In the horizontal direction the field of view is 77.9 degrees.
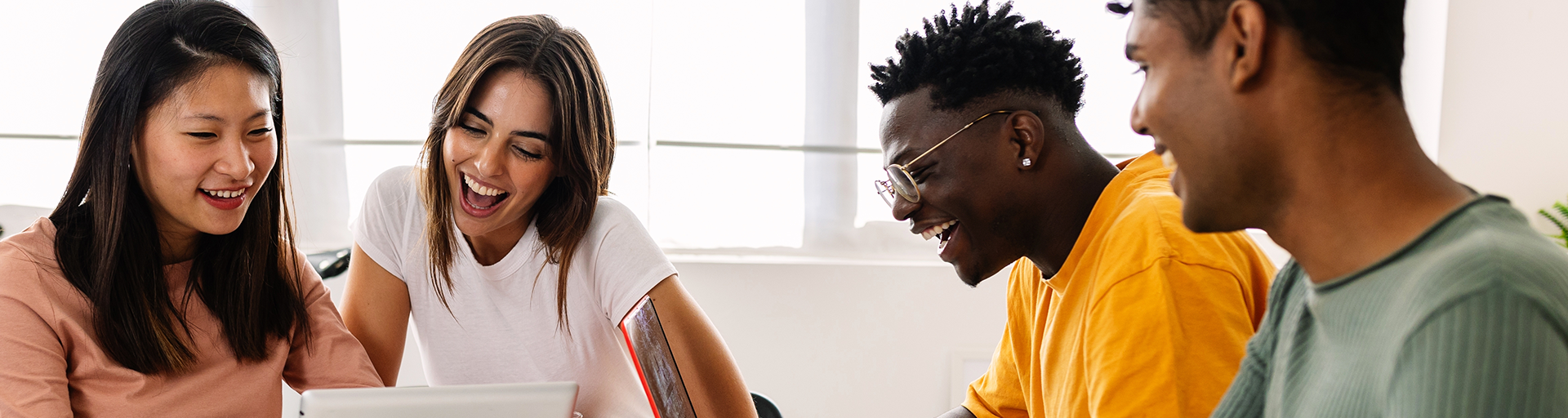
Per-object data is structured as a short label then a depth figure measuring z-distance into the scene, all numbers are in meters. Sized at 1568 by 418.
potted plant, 2.51
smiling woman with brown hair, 1.59
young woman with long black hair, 1.27
